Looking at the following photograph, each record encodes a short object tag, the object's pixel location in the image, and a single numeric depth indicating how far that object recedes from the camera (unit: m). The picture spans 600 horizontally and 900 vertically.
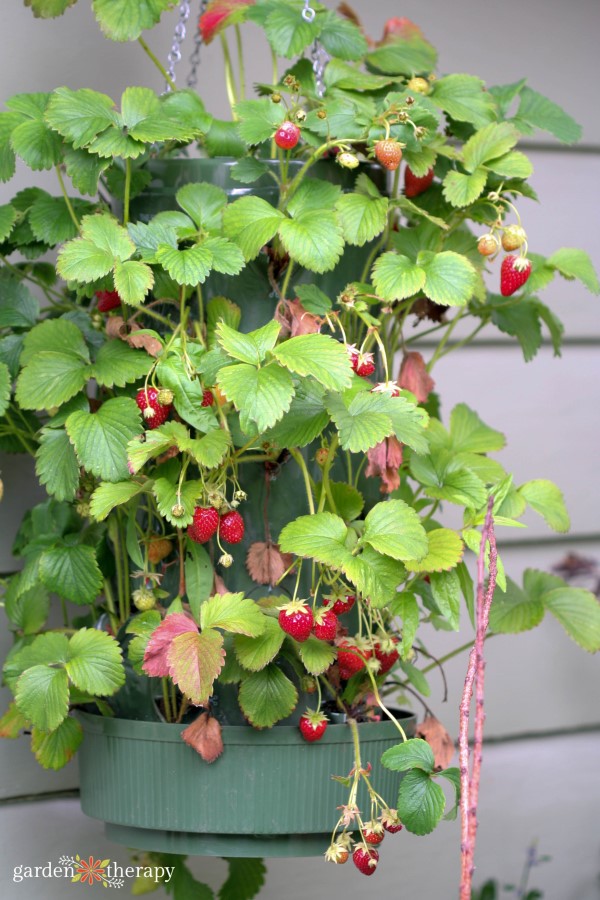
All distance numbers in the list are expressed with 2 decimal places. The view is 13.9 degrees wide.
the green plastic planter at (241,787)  1.92
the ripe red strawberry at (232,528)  1.90
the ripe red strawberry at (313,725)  1.91
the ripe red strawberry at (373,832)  1.87
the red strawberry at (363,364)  1.92
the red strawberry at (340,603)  1.91
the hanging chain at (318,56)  2.03
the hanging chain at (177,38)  2.08
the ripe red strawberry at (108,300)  1.99
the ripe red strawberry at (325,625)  1.88
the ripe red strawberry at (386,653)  1.95
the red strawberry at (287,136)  1.93
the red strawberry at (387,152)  1.94
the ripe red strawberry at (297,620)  1.85
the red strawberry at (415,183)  2.06
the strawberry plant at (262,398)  1.88
